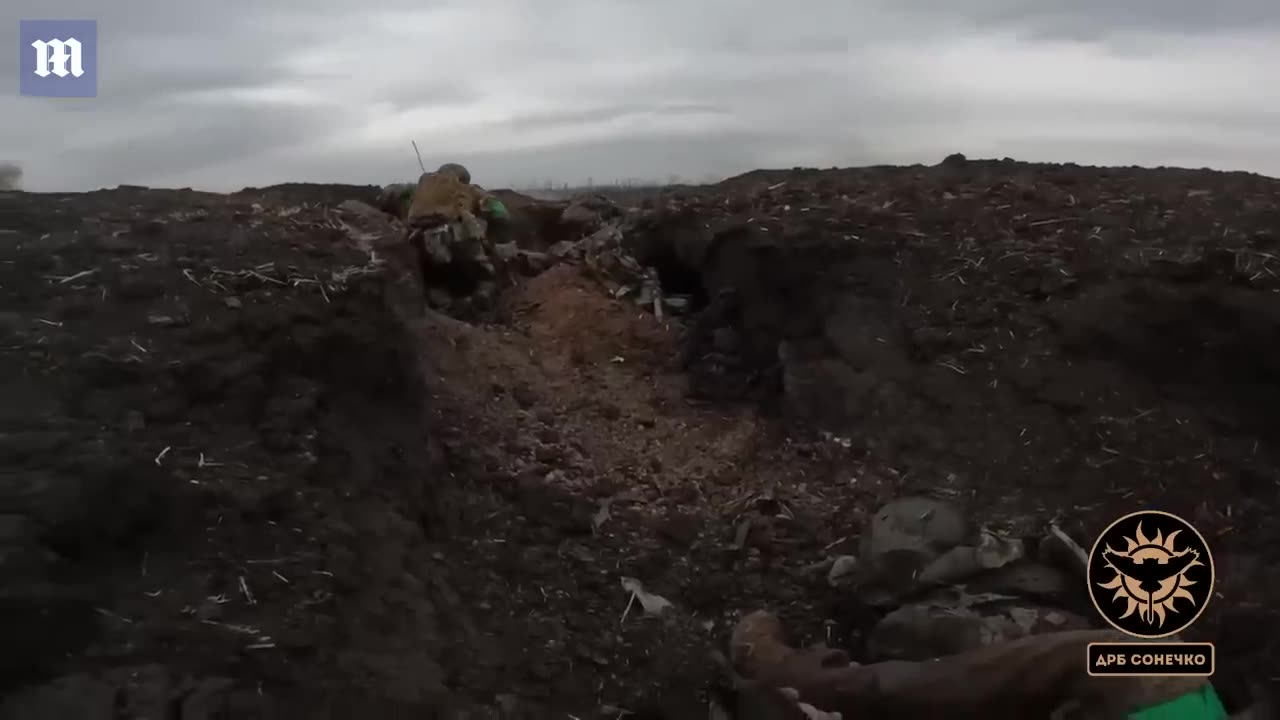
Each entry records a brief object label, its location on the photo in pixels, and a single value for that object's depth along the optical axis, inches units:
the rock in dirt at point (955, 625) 102.6
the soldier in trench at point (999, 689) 83.7
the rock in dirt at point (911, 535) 124.4
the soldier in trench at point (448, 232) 213.2
